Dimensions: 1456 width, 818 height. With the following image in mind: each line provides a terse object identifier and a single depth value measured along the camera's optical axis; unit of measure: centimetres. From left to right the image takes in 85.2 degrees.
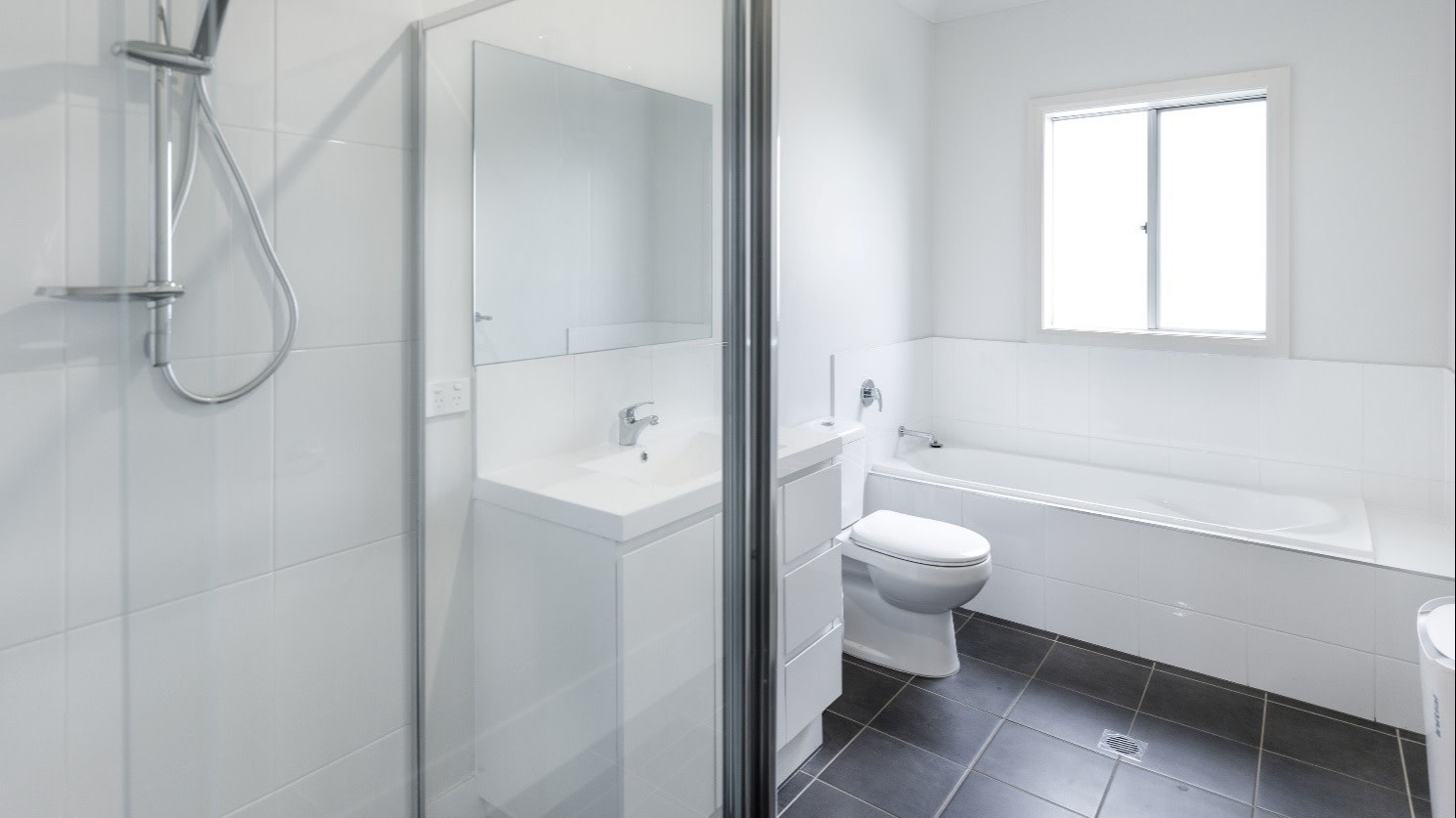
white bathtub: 247
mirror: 118
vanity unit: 117
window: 299
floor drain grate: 212
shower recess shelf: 78
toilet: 249
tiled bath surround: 229
